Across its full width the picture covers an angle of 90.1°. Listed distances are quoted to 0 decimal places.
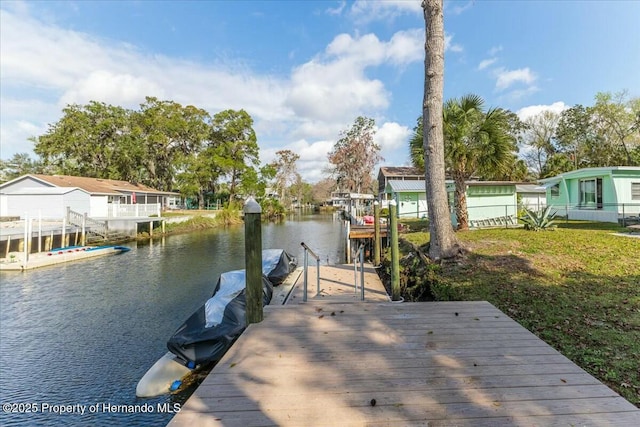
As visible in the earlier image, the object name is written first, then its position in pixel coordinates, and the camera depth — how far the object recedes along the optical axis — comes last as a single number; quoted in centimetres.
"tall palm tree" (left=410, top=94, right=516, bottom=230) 1202
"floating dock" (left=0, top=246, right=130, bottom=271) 1386
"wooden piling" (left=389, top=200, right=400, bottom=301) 597
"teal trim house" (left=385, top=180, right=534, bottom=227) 1593
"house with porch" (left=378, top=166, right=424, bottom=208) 3666
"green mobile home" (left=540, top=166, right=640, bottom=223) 1486
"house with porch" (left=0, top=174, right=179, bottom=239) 2431
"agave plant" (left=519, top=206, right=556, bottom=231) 1177
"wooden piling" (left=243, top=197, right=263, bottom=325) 379
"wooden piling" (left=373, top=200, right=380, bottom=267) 1155
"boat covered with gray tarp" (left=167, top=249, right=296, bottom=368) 559
